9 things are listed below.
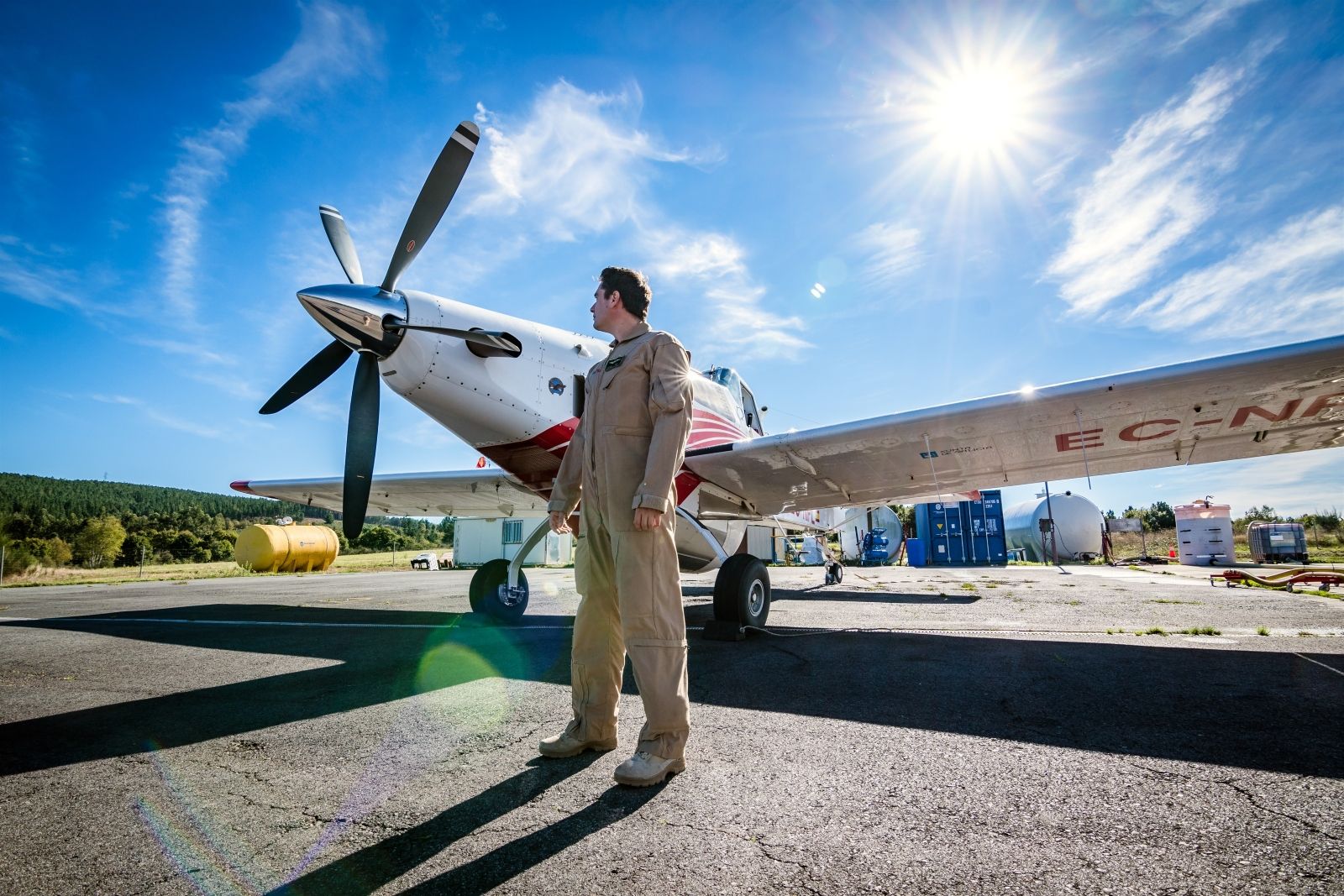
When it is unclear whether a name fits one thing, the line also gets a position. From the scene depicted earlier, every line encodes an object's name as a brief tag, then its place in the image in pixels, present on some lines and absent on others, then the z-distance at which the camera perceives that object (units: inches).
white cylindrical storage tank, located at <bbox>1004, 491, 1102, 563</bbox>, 1259.2
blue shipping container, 1126.4
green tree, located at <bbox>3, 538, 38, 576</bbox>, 1022.4
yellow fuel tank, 1114.7
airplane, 212.4
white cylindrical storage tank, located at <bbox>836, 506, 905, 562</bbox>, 1309.1
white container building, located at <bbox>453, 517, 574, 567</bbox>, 1498.5
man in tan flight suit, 95.5
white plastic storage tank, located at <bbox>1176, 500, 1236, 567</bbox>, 1018.1
